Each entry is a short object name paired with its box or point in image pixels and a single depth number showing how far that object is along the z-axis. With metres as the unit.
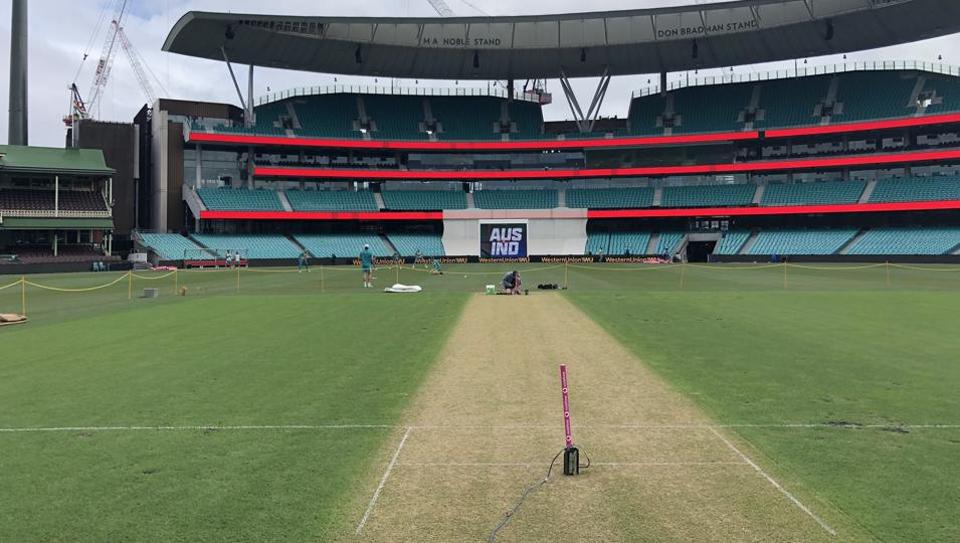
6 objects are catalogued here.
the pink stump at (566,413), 6.42
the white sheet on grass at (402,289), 30.48
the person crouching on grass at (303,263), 56.45
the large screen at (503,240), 76.69
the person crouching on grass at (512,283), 29.84
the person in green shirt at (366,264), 33.78
